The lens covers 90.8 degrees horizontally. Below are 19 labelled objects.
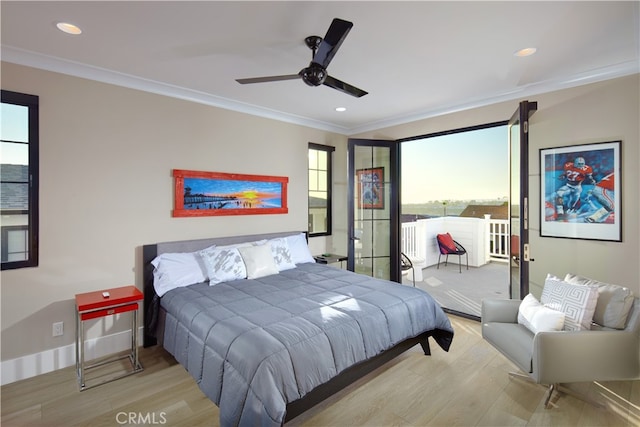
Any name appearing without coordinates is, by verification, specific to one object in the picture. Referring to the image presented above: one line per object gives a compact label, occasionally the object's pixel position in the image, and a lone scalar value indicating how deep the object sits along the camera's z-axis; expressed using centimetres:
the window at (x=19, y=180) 248
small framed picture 458
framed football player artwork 280
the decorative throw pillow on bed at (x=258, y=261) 327
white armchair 206
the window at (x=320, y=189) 477
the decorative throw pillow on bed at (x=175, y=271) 292
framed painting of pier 340
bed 175
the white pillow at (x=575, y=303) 221
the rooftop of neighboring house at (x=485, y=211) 649
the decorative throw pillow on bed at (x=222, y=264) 308
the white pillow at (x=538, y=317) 221
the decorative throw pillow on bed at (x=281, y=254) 363
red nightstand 241
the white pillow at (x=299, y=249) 400
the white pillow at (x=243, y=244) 344
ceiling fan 177
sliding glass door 452
